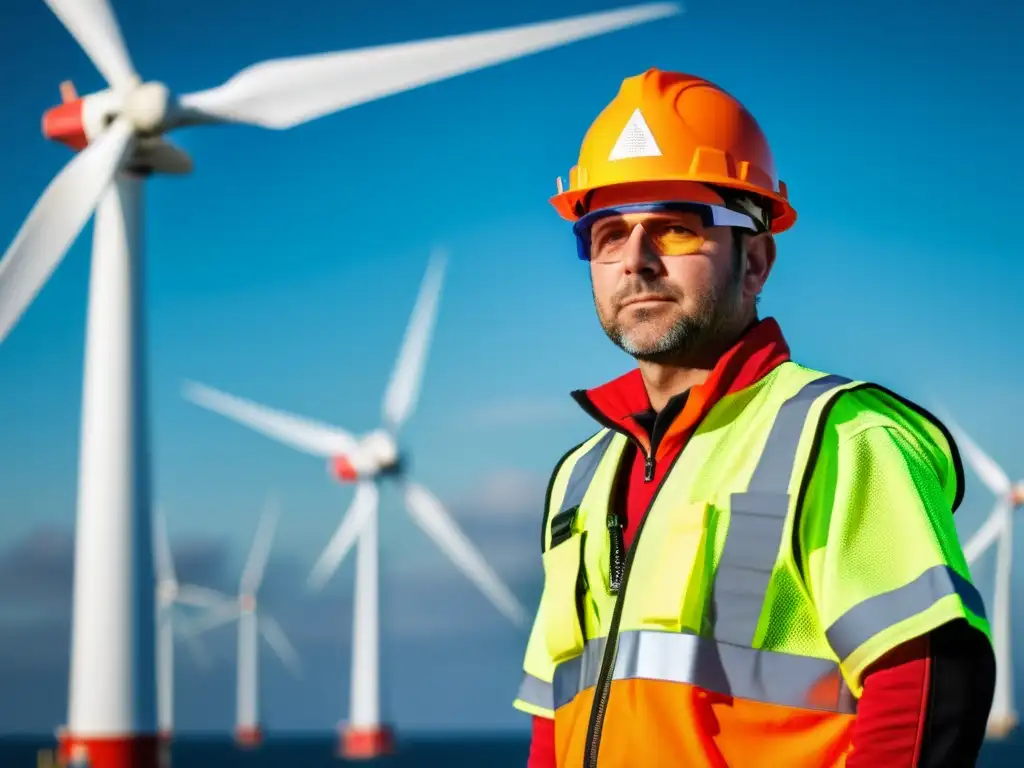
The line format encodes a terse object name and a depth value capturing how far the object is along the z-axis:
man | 4.20
